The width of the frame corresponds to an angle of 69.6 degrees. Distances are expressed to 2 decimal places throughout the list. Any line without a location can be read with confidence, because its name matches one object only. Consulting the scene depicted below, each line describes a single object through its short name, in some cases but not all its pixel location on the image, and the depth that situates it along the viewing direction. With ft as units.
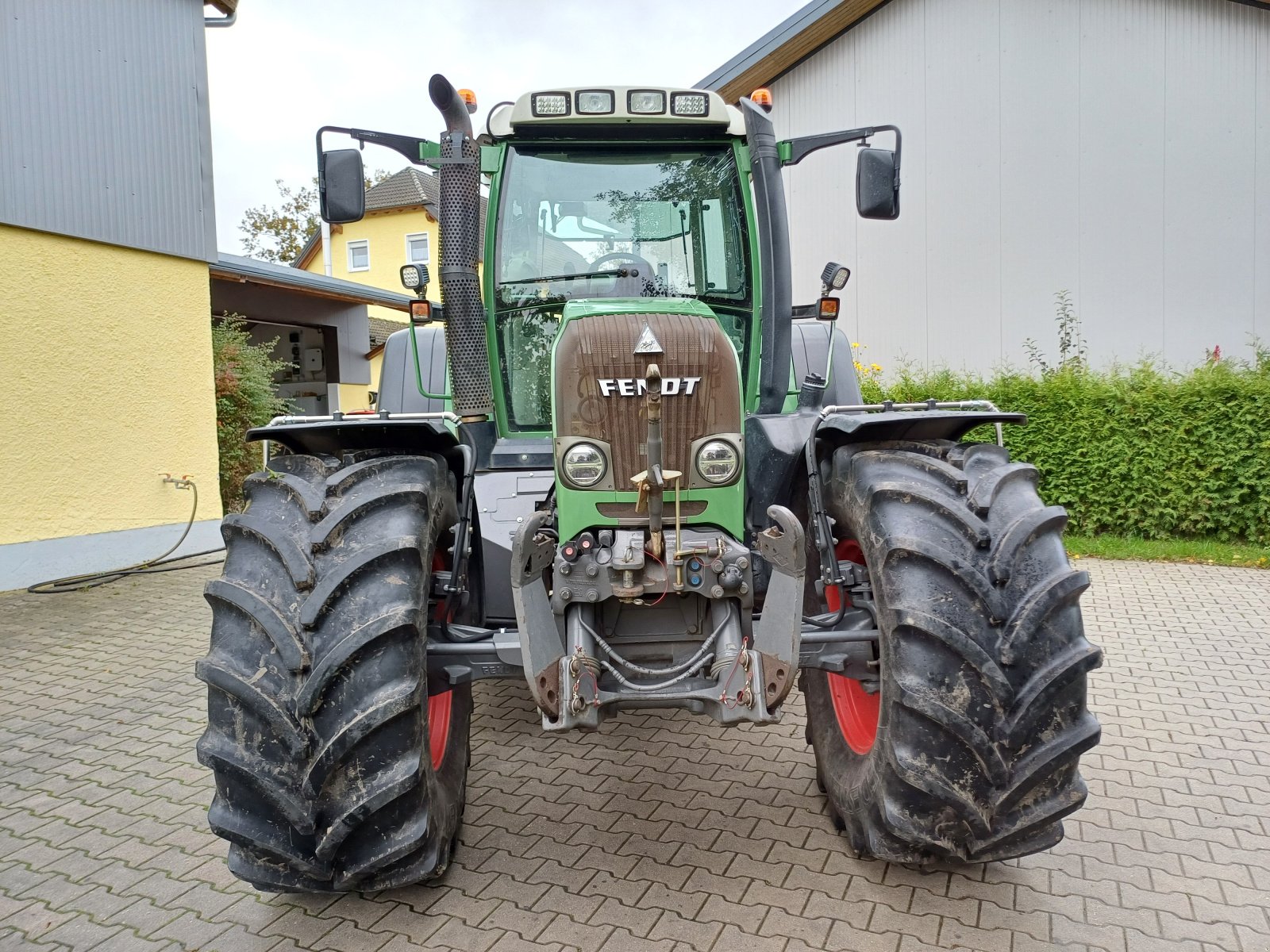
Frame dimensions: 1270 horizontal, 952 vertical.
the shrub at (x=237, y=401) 35.47
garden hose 24.75
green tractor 7.79
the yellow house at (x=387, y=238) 102.83
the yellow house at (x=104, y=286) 24.48
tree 127.03
